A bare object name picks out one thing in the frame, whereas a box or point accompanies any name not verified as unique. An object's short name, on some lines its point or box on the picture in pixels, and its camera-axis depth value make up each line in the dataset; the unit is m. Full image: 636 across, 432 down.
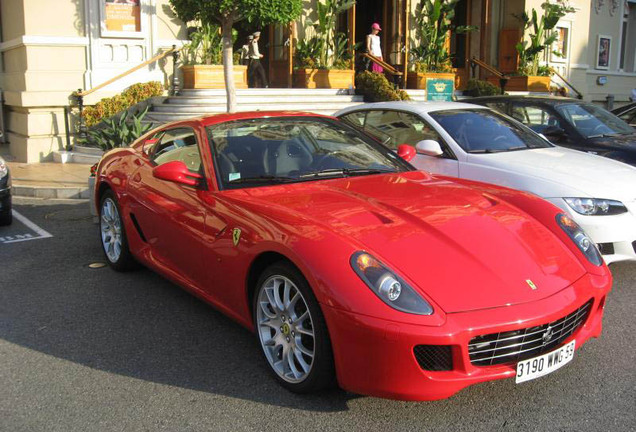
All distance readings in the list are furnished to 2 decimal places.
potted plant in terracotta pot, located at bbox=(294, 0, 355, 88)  16.17
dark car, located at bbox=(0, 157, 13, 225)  7.62
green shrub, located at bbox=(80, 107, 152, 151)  10.69
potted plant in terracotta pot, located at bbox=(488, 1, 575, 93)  19.19
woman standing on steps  16.58
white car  5.33
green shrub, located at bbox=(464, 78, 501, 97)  18.14
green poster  16.48
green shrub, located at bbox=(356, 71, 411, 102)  15.78
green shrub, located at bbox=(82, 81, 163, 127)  13.41
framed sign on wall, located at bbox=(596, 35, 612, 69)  23.20
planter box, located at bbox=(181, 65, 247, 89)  14.34
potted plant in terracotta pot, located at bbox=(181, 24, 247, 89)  14.39
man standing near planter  15.52
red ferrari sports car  3.07
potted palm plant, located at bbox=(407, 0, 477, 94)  17.72
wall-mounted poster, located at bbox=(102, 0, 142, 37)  13.81
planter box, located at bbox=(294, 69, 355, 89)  16.17
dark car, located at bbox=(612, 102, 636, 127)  11.51
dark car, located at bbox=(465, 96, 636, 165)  8.06
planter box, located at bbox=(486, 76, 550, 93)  19.20
